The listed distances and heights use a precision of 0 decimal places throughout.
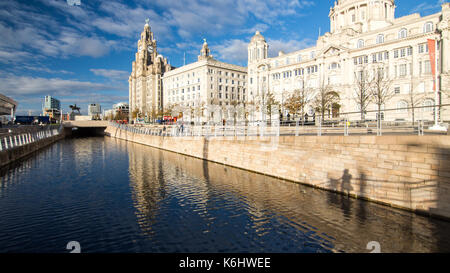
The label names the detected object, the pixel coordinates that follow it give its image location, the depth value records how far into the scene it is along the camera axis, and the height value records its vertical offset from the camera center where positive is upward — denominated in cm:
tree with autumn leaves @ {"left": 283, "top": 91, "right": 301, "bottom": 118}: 4797 +461
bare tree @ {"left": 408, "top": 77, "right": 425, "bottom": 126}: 4803 +627
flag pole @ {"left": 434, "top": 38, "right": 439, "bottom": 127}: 1795 +461
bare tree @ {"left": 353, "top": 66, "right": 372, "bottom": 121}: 5011 +1065
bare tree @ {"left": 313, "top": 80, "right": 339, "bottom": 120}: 5244 +687
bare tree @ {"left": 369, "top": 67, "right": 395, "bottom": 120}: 4838 +831
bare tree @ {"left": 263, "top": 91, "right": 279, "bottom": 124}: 5416 +520
